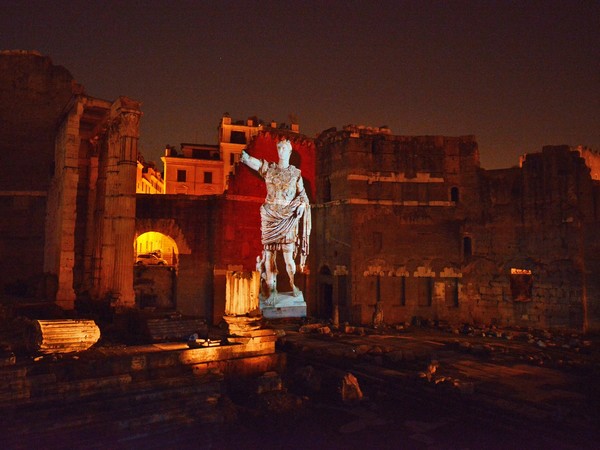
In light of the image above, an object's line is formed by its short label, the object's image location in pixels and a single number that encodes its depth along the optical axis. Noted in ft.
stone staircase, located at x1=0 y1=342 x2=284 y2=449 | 22.50
